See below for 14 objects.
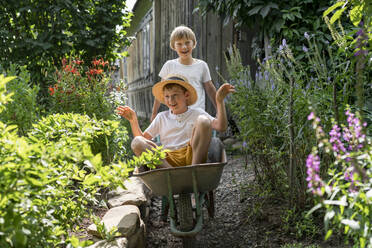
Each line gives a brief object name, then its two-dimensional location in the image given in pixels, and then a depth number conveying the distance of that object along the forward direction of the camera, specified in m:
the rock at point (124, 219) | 2.26
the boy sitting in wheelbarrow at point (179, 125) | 2.54
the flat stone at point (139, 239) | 2.33
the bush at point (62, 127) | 1.79
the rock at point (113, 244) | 2.00
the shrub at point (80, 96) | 3.75
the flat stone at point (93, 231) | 2.21
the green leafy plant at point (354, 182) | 1.11
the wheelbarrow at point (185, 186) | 2.24
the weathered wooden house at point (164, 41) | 5.72
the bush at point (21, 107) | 3.01
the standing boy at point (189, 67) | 3.55
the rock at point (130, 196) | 2.86
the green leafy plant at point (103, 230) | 2.03
